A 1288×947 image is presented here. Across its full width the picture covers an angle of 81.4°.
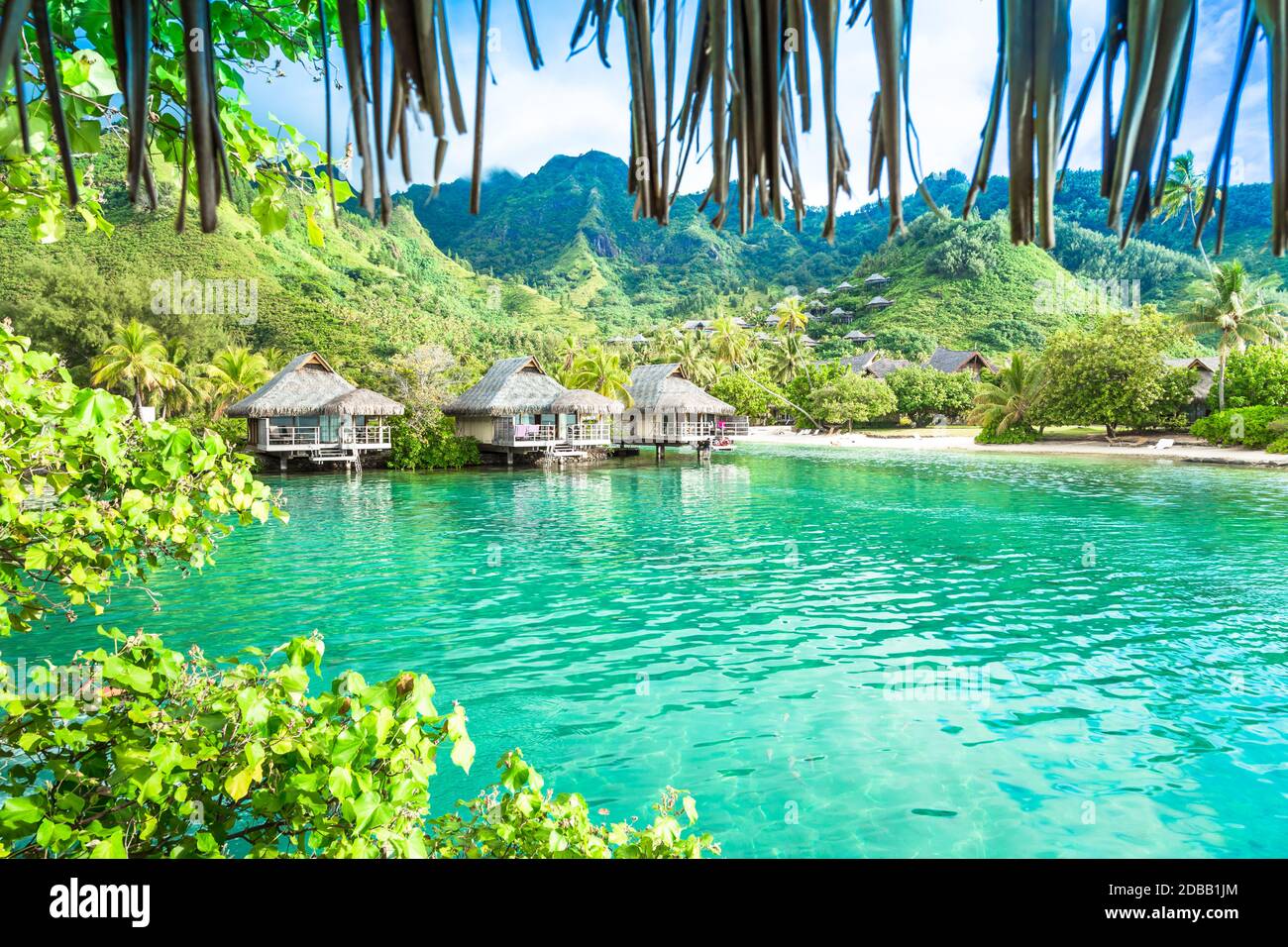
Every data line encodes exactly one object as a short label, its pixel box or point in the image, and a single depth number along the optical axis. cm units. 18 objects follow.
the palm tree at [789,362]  5759
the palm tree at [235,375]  3762
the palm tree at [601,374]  3884
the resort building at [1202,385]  3831
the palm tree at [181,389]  3766
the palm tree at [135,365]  3447
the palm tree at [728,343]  5738
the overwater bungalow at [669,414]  3741
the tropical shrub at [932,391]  5022
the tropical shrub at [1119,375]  3588
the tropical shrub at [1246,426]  3044
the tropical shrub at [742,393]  5516
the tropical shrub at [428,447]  3262
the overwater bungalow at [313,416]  3034
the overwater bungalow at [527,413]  3297
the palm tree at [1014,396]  4131
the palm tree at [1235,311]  3228
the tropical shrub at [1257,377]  3275
